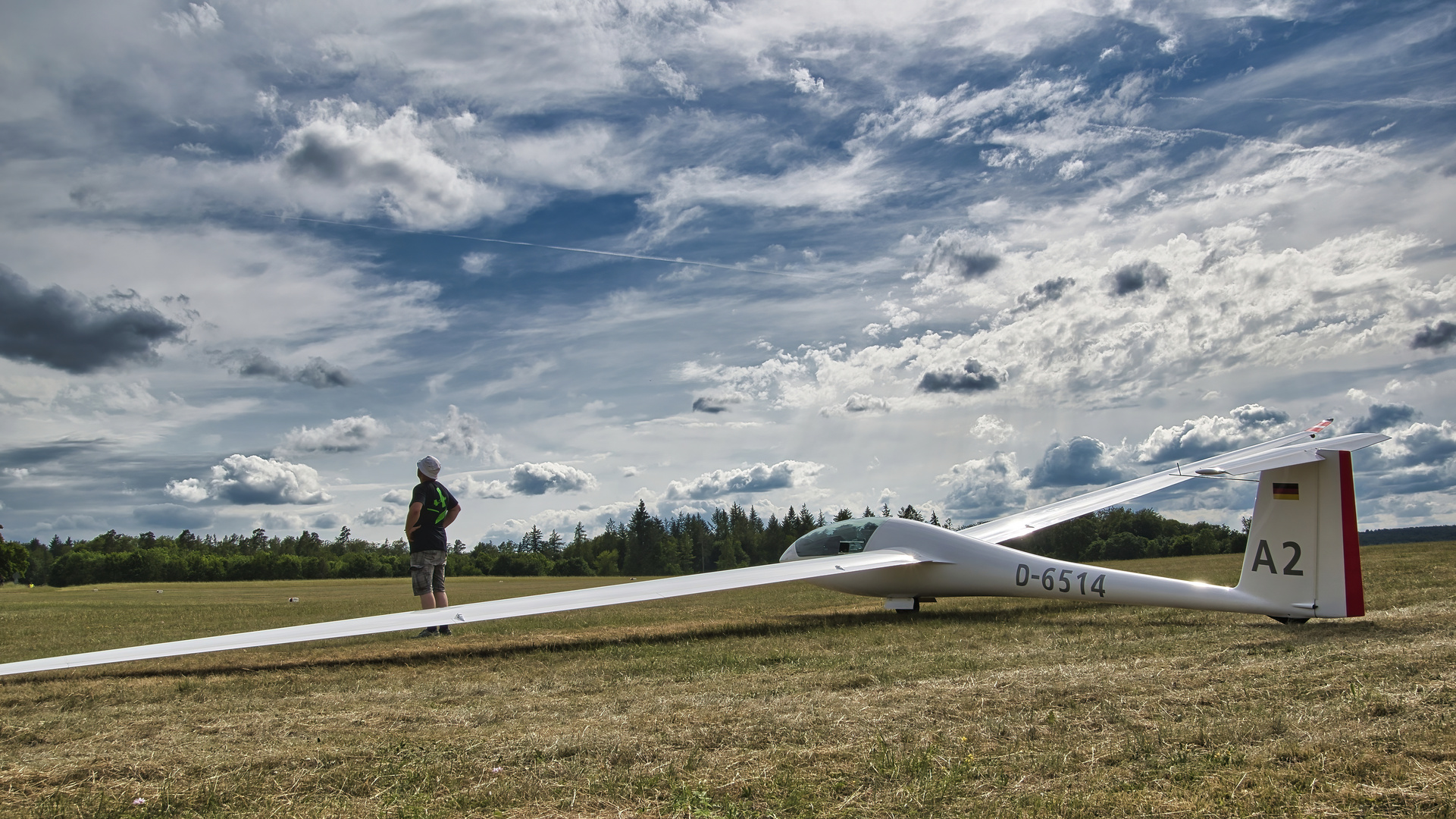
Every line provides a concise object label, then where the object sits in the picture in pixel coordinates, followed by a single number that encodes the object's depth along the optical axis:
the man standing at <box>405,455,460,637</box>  10.30
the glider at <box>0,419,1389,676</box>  7.54
